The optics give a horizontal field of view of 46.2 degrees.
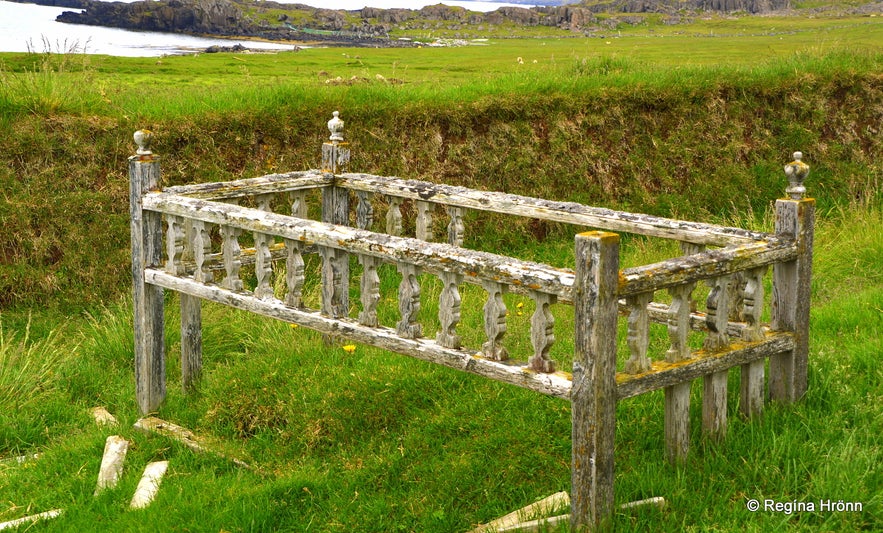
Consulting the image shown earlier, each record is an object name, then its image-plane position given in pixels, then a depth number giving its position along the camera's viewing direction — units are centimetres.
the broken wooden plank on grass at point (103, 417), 745
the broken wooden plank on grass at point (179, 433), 651
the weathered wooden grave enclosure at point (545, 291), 456
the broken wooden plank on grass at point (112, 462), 629
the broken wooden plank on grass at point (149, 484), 593
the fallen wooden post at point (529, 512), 509
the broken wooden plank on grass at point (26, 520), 590
